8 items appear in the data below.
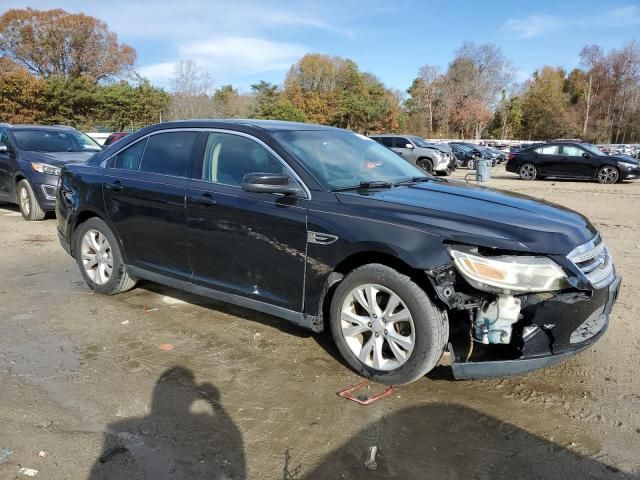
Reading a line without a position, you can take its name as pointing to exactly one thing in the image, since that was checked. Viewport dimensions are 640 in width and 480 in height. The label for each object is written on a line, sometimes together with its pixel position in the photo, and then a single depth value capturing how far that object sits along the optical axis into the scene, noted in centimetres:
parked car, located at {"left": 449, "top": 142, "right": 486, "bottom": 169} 3120
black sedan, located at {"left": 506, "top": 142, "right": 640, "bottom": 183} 1892
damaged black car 311
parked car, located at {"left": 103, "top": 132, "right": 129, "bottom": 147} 2144
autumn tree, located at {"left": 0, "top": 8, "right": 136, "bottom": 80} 4944
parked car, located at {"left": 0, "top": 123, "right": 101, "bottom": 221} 910
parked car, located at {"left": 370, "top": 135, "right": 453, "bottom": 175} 2116
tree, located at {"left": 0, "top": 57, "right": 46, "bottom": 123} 3816
